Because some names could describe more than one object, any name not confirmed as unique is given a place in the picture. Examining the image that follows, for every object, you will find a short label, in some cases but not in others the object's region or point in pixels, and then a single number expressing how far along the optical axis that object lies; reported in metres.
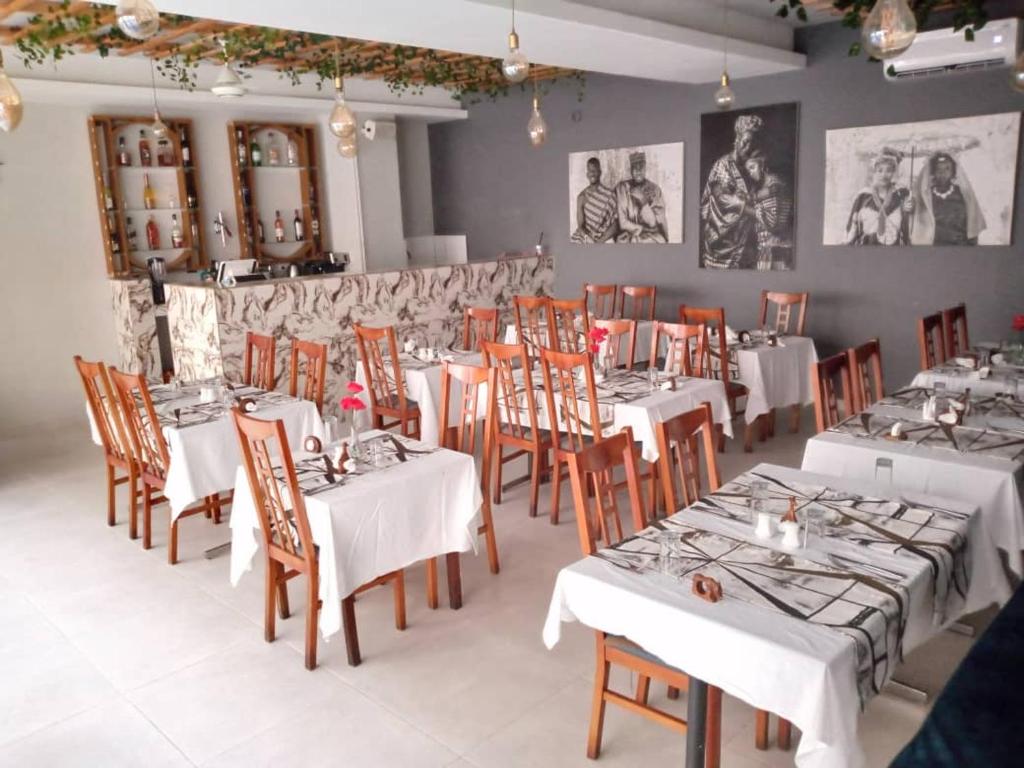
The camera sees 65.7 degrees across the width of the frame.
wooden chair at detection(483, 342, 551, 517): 4.29
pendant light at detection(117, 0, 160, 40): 2.38
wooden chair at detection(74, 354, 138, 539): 4.11
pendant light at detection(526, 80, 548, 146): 4.95
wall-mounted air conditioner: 4.85
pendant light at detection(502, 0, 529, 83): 3.52
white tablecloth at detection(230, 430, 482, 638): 2.86
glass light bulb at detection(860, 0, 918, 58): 2.58
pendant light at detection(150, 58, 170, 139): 6.12
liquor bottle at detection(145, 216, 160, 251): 7.22
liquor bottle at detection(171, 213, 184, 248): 7.33
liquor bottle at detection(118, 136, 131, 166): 7.01
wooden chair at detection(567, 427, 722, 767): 2.12
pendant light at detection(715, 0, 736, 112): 4.89
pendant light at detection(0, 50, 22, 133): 3.15
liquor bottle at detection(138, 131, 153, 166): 7.13
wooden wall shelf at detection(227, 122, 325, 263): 7.72
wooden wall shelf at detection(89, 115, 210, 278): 6.90
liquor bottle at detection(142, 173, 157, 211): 7.18
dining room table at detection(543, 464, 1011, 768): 1.74
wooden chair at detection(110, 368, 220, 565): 3.82
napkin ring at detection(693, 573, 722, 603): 1.92
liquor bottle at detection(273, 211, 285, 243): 8.04
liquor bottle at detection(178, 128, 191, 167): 7.27
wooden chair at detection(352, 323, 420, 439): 4.92
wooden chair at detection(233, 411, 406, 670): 2.86
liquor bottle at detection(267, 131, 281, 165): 7.99
